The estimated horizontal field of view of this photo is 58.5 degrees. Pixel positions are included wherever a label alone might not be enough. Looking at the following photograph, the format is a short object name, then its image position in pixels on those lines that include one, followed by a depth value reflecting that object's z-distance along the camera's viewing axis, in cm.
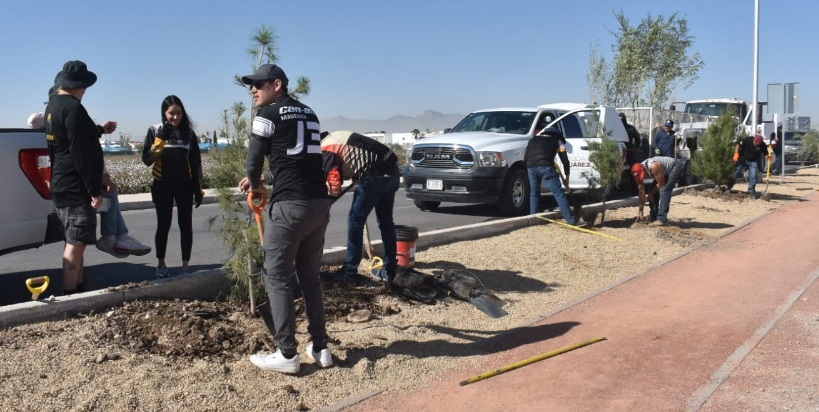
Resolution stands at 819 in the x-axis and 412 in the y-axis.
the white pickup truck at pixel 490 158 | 1253
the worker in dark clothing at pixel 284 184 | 455
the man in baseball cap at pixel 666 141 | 1791
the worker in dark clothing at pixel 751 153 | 1730
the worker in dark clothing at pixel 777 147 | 2838
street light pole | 2673
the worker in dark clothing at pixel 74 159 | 521
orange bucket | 727
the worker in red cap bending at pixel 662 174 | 1173
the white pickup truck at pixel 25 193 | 544
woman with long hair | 622
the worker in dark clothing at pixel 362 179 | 629
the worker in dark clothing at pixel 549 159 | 1102
